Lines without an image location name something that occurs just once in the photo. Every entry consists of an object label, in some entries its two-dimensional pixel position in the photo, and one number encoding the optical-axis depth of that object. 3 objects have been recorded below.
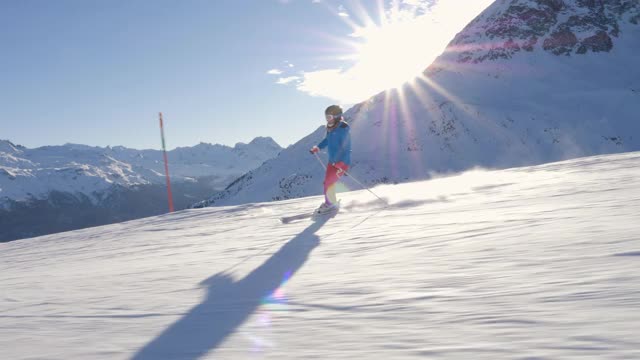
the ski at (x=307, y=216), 8.14
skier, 8.95
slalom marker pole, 14.36
